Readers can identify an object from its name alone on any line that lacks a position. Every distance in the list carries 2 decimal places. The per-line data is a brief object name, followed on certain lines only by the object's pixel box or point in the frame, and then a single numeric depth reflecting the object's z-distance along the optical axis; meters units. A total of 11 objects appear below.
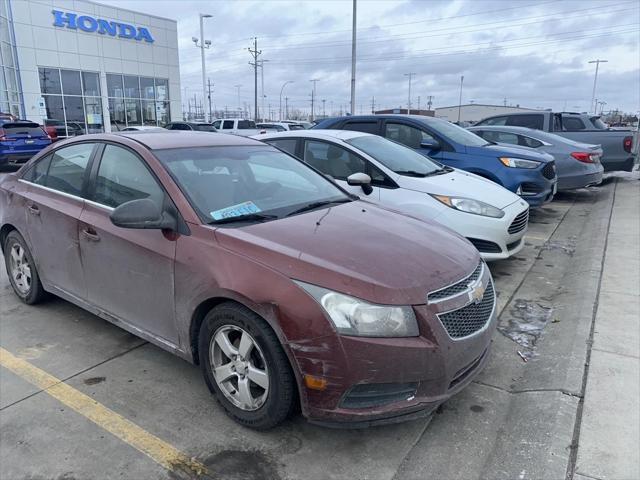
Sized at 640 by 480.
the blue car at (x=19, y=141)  14.24
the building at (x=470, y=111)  82.30
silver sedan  9.68
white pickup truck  23.94
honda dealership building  25.61
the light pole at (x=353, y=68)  24.66
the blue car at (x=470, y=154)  7.36
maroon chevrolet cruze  2.42
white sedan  5.05
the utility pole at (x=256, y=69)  54.03
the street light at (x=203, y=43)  32.59
